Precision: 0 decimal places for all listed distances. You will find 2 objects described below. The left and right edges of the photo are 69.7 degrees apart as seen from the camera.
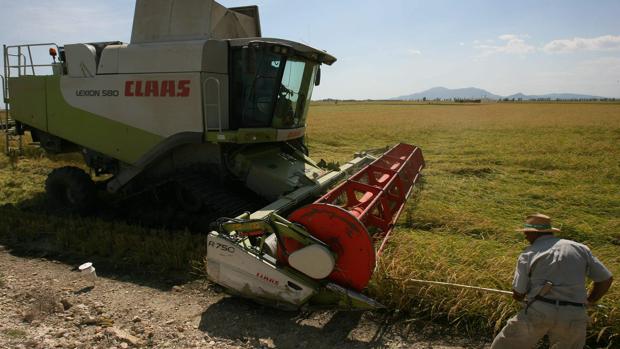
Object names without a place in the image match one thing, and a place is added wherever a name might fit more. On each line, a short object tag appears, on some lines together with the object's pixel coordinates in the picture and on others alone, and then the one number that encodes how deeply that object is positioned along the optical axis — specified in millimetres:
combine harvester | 5461
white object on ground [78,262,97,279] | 4223
